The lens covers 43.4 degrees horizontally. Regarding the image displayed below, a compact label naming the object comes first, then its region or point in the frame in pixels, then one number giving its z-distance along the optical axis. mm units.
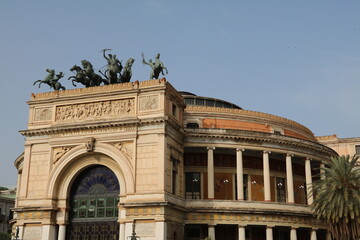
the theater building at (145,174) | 38531
